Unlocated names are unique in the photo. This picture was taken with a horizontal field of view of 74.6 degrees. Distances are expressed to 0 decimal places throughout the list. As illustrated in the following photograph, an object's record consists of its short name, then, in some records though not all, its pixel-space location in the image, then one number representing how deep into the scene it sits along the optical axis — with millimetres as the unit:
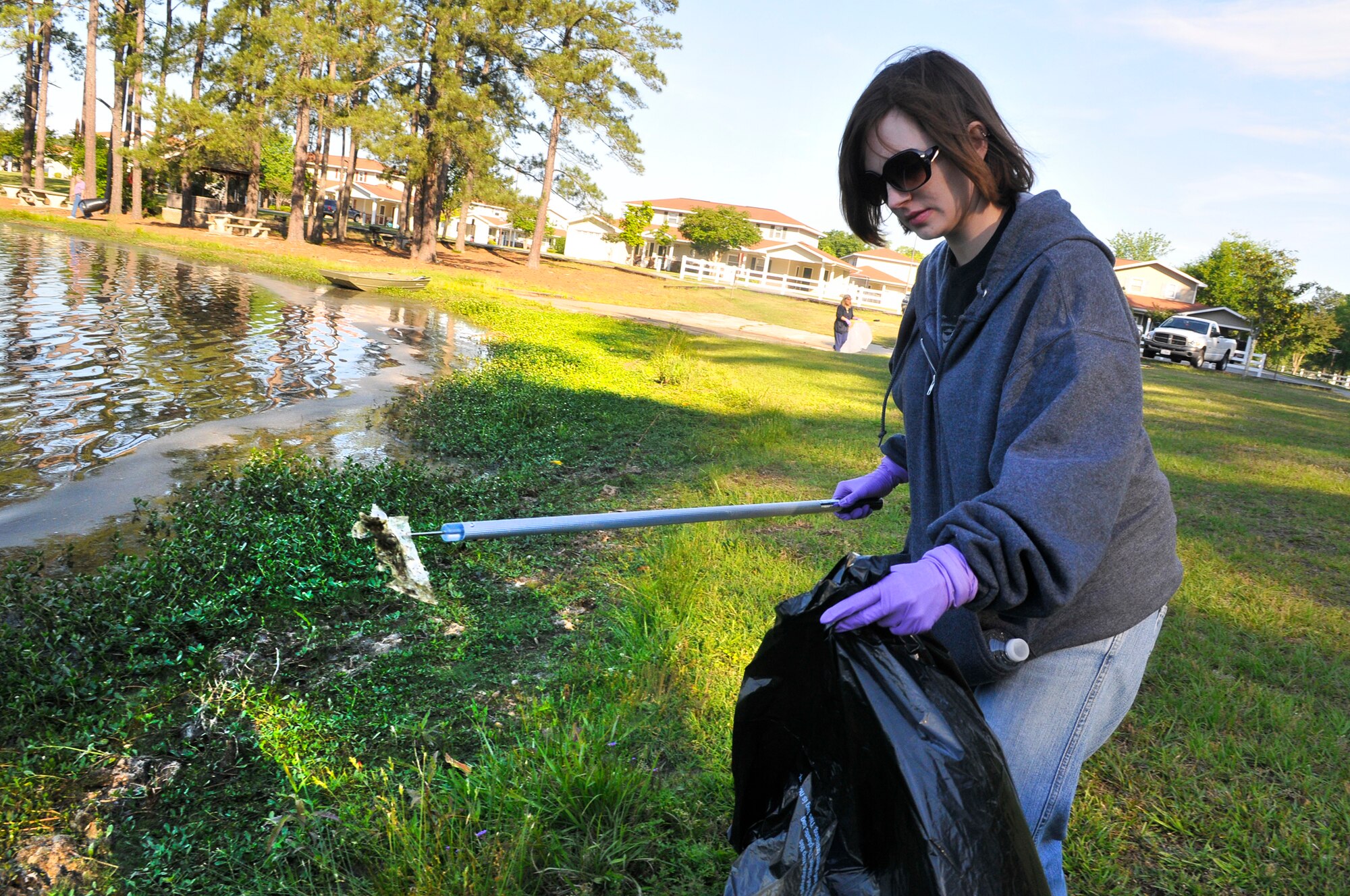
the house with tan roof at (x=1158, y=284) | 58562
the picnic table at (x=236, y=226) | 32969
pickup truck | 30328
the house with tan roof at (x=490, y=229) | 84500
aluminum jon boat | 21922
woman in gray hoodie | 1440
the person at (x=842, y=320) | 22250
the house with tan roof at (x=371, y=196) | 81650
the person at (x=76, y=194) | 30891
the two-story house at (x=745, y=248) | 70562
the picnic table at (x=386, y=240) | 41938
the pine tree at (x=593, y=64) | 32062
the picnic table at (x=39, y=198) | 34500
